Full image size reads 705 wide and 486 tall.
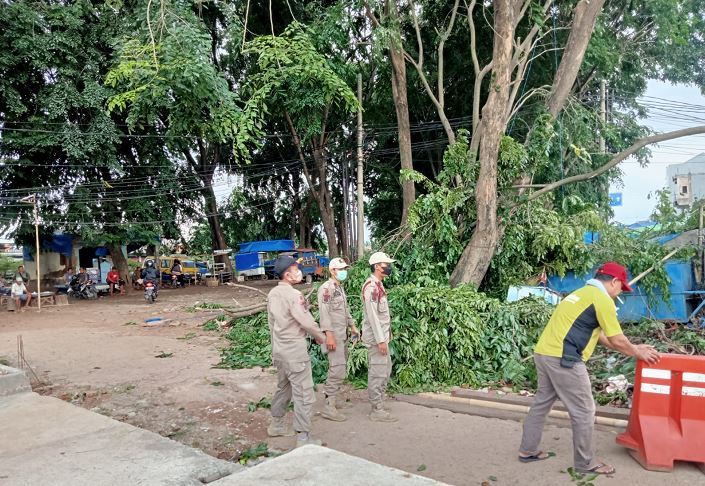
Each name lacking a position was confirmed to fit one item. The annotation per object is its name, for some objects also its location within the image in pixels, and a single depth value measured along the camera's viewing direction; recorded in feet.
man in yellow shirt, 12.23
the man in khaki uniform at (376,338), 17.74
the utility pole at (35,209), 53.56
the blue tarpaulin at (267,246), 94.89
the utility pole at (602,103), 47.55
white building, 94.02
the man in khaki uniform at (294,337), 14.70
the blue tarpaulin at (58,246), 79.36
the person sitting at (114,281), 73.90
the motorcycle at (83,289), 68.90
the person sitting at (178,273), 87.92
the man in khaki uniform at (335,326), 18.13
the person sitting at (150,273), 61.54
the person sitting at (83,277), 69.10
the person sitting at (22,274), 56.57
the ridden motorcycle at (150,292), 59.06
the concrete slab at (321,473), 9.76
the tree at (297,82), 38.32
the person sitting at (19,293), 53.78
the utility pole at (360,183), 53.88
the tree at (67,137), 57.31
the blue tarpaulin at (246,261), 96.48
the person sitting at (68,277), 73.24
